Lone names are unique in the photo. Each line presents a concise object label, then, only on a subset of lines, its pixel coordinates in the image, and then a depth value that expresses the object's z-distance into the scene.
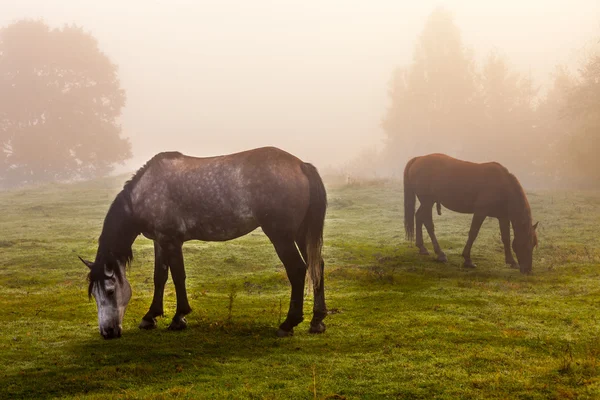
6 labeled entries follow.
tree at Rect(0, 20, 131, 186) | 45.31
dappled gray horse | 7.65
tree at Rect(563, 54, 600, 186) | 34.28
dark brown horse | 13.46
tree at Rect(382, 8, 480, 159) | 51.72
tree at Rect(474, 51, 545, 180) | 45.62
